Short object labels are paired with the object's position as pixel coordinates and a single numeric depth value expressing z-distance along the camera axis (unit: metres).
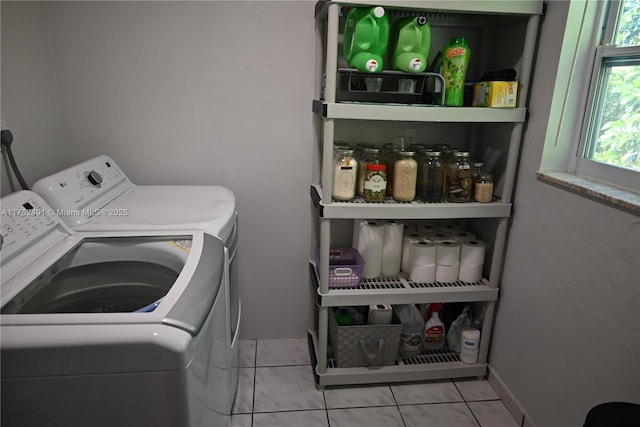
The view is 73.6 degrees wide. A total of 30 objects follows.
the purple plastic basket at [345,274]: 1.95
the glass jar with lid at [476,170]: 1.96
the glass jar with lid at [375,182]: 1.86
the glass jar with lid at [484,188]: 1.91
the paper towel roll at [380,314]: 2.03
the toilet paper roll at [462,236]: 2.08
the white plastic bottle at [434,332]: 2.17
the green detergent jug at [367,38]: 1.65
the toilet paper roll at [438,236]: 2.07
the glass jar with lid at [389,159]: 1.97
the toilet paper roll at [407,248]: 2.07
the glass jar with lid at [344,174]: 1.84
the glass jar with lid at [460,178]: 1.93
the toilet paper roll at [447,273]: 2.04
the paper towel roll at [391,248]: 2.04
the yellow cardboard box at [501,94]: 1.77
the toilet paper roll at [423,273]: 2.02
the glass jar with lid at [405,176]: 1.86
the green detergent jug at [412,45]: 1.71
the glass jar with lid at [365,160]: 1.92
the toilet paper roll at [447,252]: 2.02
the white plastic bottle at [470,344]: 2.10
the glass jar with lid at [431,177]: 1.93
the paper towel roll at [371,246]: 2.01
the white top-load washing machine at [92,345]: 0.89
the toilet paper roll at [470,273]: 2.04
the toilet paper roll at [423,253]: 2.00
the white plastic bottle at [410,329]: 2.12
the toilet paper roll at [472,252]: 2.02
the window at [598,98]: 1.50
